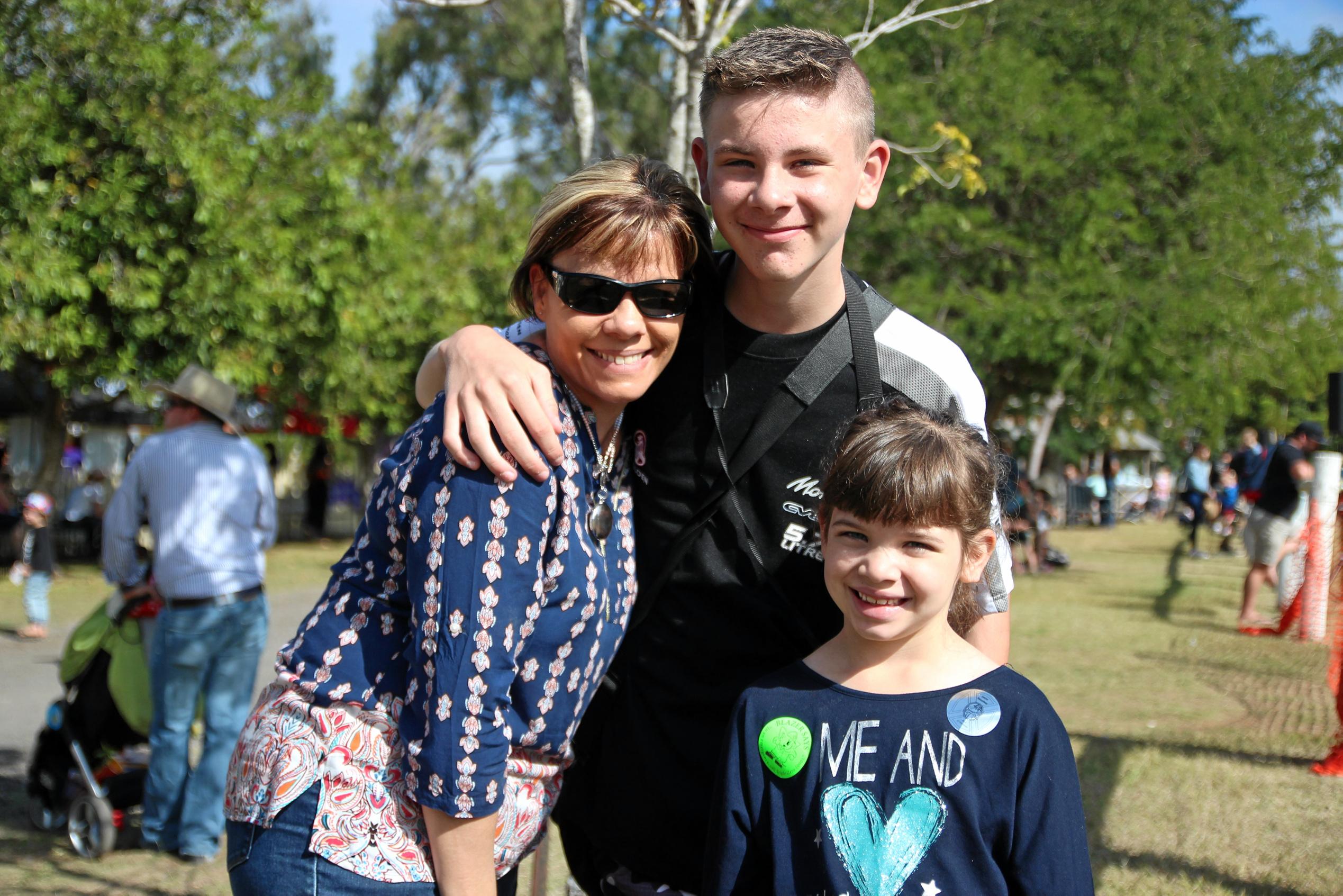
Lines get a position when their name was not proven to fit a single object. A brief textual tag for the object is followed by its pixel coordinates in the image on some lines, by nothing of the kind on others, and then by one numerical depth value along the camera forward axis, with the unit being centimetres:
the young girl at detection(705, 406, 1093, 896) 173
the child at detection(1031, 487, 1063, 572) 1841
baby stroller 526
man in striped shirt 512
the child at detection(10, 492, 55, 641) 1024
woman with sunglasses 166
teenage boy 200
